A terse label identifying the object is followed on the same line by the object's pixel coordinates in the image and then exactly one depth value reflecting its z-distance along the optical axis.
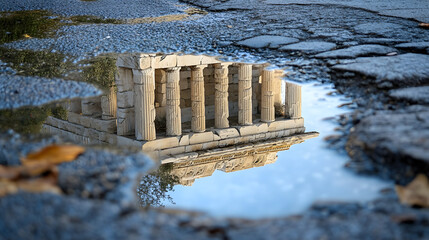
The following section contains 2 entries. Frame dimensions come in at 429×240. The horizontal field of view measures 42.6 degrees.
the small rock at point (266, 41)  5.53
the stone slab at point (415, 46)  4.91
